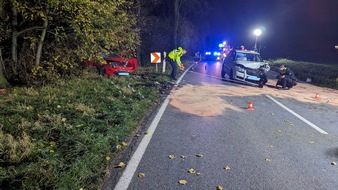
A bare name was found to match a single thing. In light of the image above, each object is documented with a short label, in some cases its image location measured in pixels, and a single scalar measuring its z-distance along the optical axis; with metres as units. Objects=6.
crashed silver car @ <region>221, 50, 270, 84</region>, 14.35
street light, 27.90
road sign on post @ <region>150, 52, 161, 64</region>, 14.38
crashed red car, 11.73
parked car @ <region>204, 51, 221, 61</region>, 37.31
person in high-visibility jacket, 13.74
